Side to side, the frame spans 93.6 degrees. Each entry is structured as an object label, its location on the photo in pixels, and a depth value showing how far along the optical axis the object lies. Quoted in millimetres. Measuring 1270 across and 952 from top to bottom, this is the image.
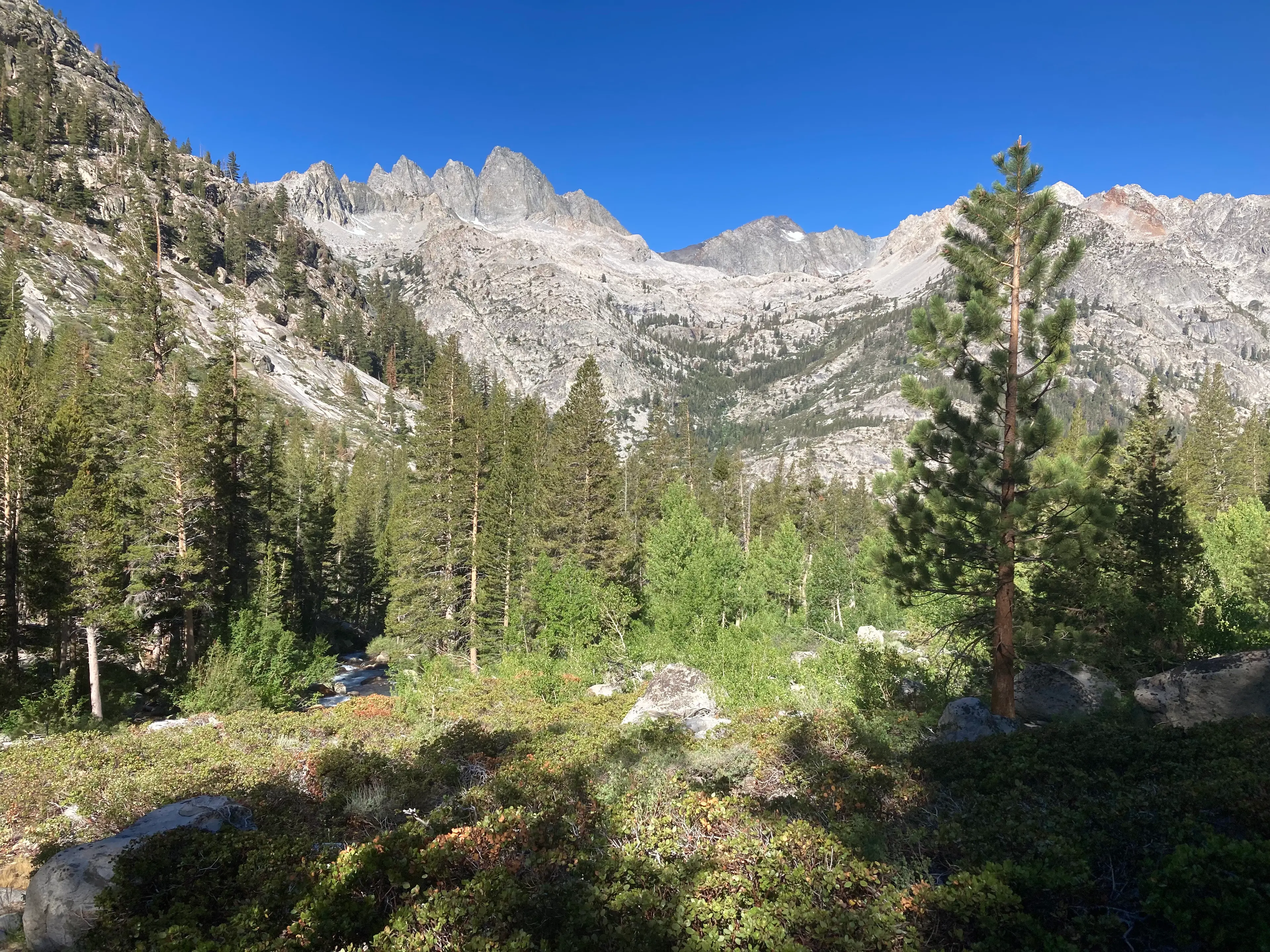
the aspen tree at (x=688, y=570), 25922
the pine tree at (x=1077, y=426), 39281
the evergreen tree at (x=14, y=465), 20781
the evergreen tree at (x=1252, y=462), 47469
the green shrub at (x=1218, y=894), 4285
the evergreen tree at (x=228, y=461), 25875
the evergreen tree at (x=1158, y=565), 16688
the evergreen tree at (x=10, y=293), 60281
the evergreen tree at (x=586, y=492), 32094
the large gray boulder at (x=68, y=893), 6230
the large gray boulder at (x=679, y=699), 15891
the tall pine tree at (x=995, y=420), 11617
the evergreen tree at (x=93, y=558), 18734
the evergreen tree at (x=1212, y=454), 42812
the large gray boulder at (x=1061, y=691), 13055
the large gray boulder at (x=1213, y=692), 11047
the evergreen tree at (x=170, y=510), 22281
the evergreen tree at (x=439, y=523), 29641
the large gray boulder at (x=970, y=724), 11289
